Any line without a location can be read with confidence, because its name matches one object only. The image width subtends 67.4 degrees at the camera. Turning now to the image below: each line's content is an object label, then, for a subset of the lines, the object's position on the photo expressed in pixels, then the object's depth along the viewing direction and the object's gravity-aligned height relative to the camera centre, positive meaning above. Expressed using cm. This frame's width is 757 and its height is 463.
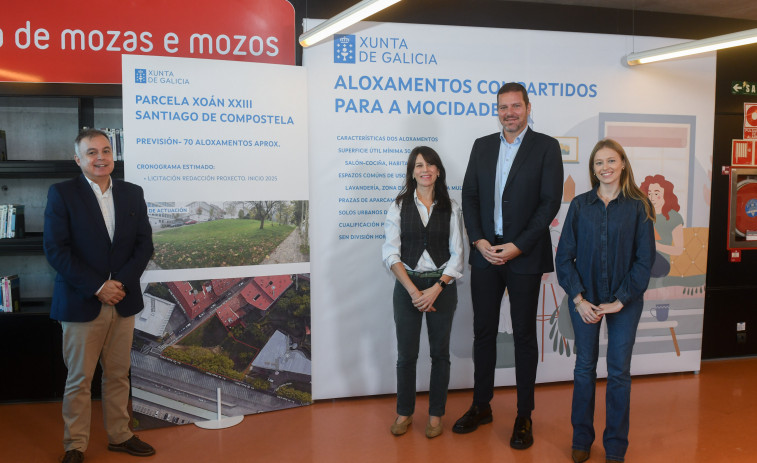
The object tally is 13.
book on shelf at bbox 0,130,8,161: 416 +35
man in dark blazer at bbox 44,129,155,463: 303 -45
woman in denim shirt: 299 -40
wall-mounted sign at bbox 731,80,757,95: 524 +105
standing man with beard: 334 -18
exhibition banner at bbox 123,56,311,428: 356 -24
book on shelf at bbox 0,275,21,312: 407 -71
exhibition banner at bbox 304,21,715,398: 407 +41
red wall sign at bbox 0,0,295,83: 399 +116
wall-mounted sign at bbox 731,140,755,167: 526 +45
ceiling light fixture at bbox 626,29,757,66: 370 +108
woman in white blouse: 335 -39
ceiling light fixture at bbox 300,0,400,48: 323 +109
